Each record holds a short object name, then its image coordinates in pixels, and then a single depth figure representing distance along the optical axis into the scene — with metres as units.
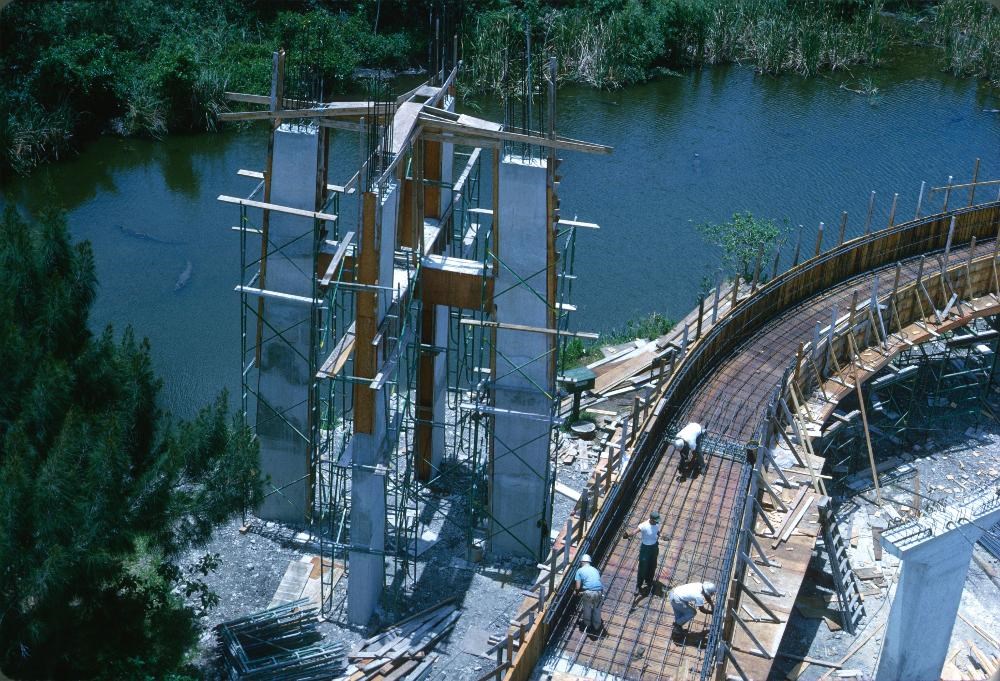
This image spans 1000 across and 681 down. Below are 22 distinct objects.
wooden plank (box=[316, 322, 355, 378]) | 18.62
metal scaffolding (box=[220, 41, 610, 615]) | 19.12
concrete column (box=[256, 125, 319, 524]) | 21.02
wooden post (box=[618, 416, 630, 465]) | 19.75
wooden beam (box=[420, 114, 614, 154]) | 19.25
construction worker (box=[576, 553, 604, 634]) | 17.34
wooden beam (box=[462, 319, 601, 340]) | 20.33
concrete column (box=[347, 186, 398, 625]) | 18.55
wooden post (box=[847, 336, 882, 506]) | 22.90
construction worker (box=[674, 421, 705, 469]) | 21.25
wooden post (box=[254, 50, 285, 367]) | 20.84
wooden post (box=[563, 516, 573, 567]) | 17.71
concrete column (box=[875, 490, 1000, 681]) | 17.30
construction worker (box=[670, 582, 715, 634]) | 17.28
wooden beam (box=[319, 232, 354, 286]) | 18.89
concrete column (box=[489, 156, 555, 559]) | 19.94
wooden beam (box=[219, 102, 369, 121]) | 20.50
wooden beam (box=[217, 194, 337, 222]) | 20.70
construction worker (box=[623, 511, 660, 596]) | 17.98
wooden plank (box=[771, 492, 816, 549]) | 20.24
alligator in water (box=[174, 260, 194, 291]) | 34.09
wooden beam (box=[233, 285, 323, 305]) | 21.52
